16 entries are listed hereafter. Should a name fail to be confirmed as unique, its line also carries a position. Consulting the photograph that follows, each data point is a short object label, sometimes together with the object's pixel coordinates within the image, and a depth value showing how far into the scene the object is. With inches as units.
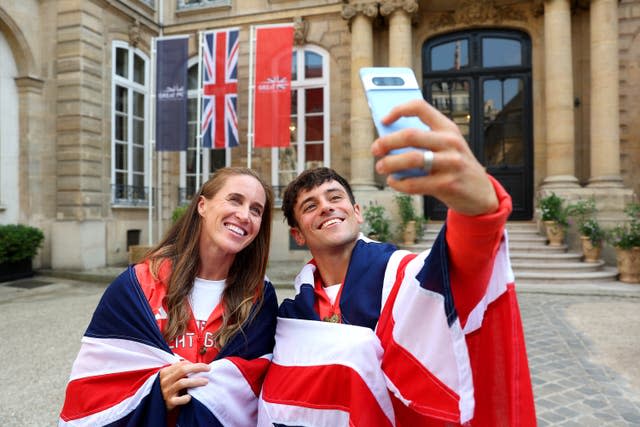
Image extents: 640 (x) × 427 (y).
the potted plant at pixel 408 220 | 400.8
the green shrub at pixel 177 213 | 402.9
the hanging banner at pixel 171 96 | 454.3
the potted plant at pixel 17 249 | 378.3
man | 39.2
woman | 69.8
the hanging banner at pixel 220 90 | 440.8
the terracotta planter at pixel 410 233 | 399.9
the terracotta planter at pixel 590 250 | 362.3
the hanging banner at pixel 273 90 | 434.3
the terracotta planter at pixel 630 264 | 337.4
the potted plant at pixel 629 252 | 338.0
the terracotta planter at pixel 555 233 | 375.9
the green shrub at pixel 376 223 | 398.9
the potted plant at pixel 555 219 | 375.9
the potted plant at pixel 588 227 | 362.0
